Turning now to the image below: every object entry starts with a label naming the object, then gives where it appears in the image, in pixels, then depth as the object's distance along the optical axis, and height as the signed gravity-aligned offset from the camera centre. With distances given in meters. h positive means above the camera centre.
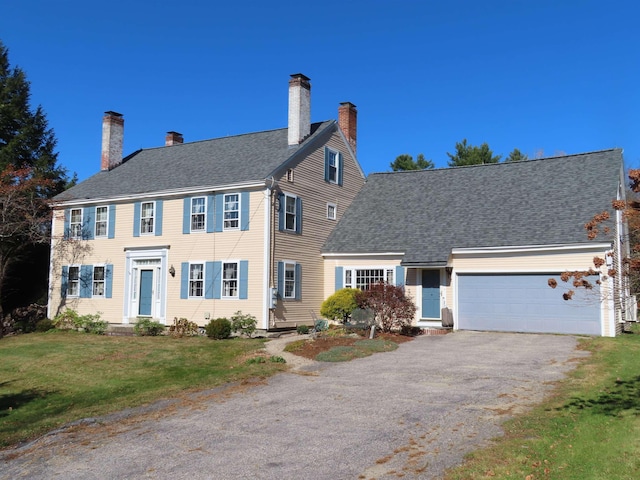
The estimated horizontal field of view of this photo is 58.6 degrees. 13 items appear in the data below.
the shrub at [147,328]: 20.98 -1.59
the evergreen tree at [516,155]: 42.56 +9.91
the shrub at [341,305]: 20.02 -0.64
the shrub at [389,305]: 18.13 -0.56
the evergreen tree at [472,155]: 41.44 +9.78
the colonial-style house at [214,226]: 20.67 +2.32
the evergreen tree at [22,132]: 31.05 +8.52
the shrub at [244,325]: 19.48 -1.34
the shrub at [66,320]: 23.70 -1.51
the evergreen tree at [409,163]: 44.94 +9.84
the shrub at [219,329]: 19.38 -1.48
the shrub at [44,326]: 23.62 -1.74
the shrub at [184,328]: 20.73 -1.57
